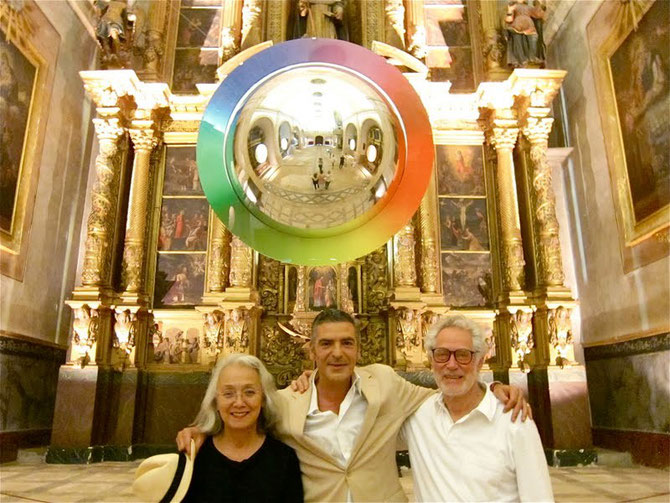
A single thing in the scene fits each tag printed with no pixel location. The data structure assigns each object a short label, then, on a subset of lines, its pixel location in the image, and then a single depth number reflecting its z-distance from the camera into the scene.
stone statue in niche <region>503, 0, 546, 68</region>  8.79
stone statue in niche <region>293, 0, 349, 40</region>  9.18
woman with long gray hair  2.24
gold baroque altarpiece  7.93
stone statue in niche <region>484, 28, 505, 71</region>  9.15
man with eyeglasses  2.07
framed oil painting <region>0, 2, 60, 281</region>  7.73
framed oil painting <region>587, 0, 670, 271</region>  7.06
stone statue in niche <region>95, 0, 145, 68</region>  8.80
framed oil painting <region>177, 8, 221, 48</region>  9.78
